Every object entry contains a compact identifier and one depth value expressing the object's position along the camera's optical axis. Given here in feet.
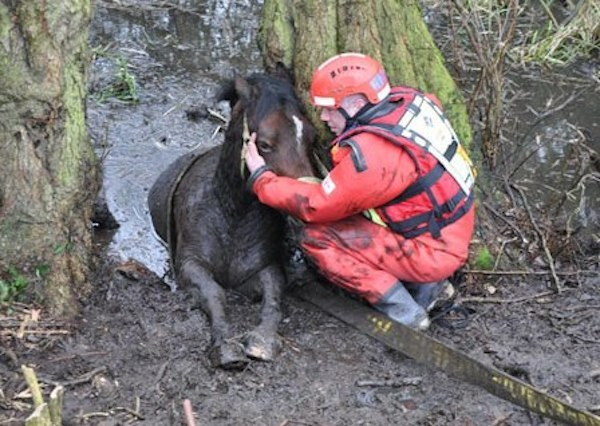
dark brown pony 20.31
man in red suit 18.51
